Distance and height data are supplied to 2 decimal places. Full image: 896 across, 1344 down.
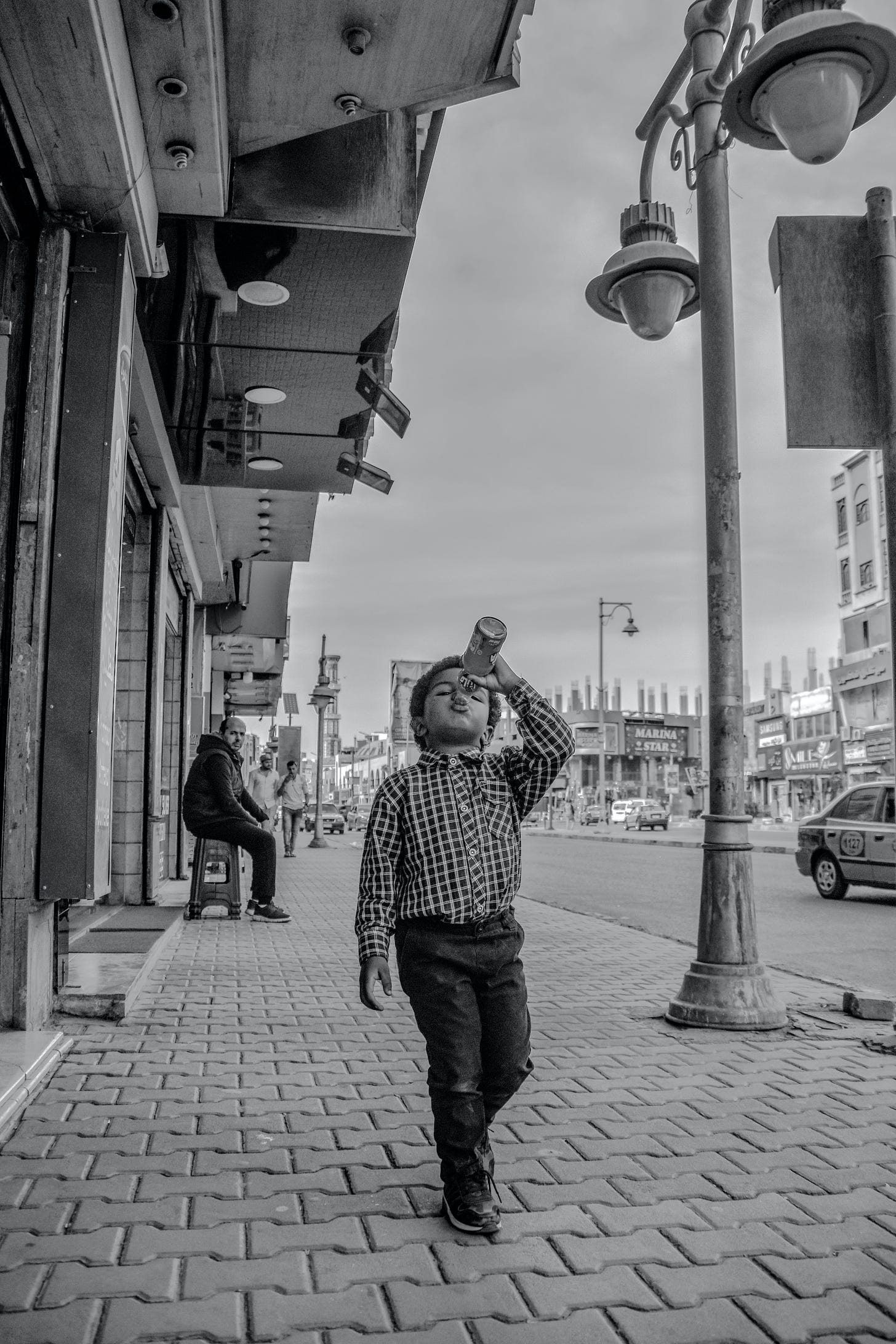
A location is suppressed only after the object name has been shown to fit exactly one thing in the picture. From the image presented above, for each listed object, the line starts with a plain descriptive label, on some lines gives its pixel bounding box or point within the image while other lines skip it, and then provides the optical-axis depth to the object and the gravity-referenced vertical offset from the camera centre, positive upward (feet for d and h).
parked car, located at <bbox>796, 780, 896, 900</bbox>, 45.65 -1.89
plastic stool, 33.68 -2.39
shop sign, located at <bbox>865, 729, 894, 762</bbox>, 176.35 +9.31
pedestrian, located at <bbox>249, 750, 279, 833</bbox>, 56.36 +0.97
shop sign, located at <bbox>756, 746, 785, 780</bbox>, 261.85 +8.85
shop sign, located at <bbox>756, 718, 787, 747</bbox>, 273.75 +17.69
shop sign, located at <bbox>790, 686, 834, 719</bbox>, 253.85 +23.68
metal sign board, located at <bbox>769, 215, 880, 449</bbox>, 16.03 +7.19
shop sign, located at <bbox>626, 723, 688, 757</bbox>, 387.14 +21.55
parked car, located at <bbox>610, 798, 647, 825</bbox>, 225.76 -1.80
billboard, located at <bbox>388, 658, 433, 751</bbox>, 191.52 +19.32
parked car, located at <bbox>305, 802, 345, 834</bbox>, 163.32 -3.34
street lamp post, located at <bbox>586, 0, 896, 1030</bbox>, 19.02 +7.76
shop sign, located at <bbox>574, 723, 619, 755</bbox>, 365.20 +21.48
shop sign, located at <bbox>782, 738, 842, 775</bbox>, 223.71 +9.61
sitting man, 31.99 -0.11
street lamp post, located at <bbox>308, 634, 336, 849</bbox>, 93.50 +8.56
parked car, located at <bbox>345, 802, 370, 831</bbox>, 184.57 -3.48
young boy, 9.89 -0.98
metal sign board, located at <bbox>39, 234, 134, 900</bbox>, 15.39 +3.11
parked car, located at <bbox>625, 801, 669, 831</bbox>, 181.88 -2.93
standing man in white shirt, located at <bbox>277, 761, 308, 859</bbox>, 70.44 +0.01
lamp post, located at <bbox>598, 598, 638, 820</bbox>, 136.67 +22.21
